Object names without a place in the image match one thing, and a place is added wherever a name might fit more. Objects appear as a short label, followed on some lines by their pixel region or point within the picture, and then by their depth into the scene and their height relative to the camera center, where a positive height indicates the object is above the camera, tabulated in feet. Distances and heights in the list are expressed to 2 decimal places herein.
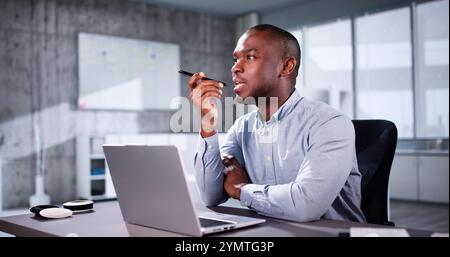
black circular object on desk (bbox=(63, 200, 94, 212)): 4.35 -0.66
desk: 3.28 -0.71
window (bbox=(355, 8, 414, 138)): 19.20 +2.82
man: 4.24 -0.06
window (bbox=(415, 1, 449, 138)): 17.66 +2.50
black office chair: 5.14 -0.47
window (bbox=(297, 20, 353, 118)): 19.91 +3.31
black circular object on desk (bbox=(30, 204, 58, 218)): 4.18 -0.66
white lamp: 16.53 -1.73
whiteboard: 18.42 +2.74
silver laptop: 3.06 -0.41
